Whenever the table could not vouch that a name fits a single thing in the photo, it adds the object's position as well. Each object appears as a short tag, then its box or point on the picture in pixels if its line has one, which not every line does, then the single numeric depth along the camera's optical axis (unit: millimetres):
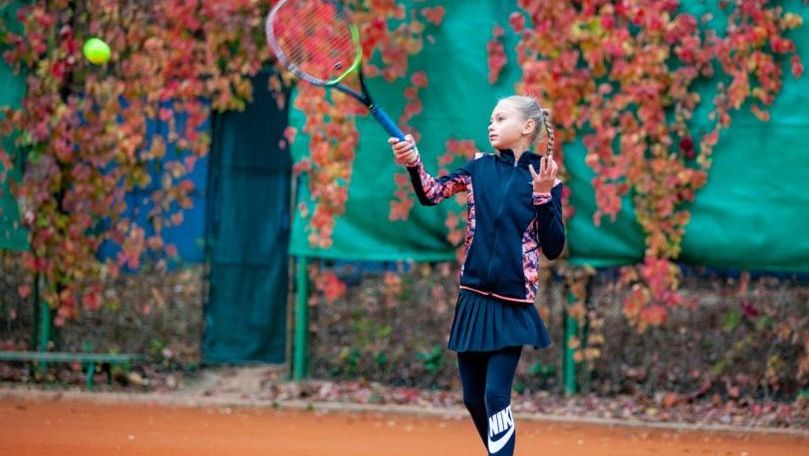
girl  8746
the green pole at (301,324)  15159
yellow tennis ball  13978
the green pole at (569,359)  14531
